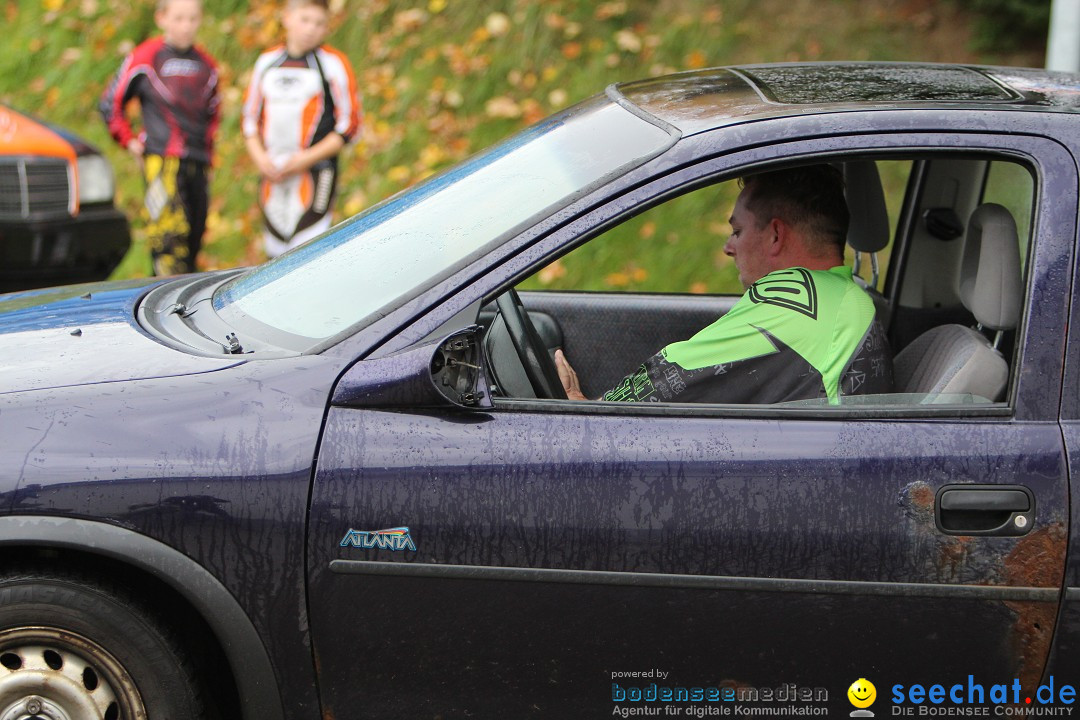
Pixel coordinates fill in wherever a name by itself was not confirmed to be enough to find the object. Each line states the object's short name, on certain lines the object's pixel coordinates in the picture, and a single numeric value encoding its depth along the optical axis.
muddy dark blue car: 4.67
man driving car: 5.46
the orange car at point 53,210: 12.83
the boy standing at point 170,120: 13.31
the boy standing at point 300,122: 12.70
